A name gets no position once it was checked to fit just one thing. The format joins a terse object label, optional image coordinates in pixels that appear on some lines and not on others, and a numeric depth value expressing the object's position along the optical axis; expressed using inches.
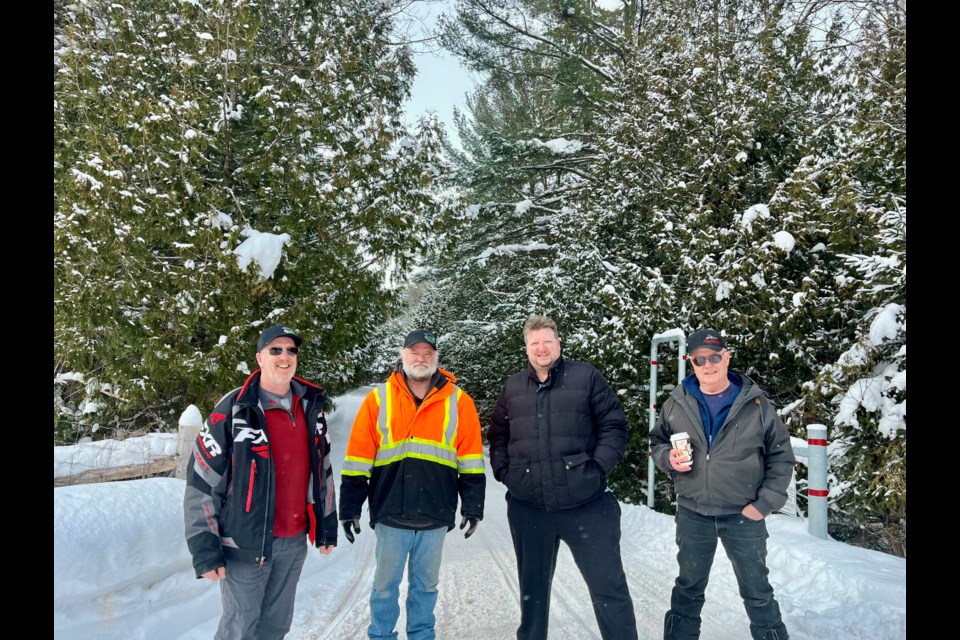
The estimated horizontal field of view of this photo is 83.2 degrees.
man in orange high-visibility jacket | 127.3
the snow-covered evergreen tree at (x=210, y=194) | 310.0
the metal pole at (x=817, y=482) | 207.9
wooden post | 206.4
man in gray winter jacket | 124.1
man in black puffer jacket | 126.7
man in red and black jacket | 111.9
